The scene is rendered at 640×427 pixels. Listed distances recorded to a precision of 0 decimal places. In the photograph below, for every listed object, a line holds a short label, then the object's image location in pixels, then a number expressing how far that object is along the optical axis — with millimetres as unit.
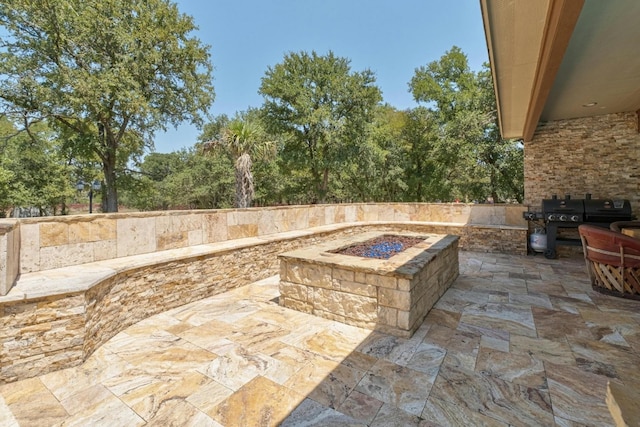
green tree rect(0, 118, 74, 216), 11495
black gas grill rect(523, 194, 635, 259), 5117
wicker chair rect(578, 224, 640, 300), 3213
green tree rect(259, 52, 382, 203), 12484
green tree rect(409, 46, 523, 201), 10938
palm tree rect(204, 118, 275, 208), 8578
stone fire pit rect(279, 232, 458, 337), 2615
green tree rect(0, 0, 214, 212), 9453
